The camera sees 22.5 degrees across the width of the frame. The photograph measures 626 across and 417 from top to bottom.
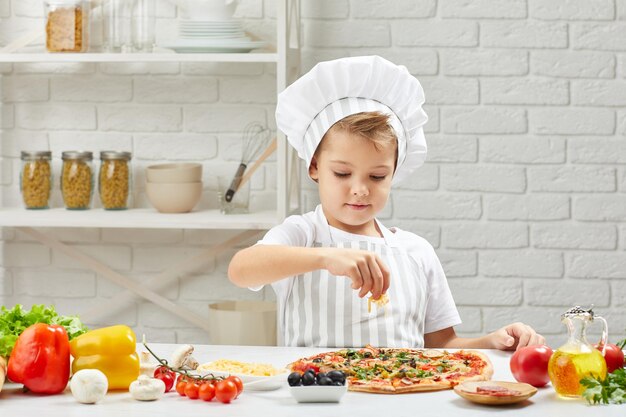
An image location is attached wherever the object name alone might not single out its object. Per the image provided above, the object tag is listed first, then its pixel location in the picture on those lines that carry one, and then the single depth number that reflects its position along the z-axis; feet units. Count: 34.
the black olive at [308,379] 6.77
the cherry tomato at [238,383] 6.82
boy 8.39
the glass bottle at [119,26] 11.29
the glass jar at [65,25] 11.11
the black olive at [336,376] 6.78
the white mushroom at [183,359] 7.33
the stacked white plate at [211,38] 10.85
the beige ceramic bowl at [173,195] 11.17
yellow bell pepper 7.05
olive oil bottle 6.80
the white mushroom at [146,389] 6.83
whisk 11.67
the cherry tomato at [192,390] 6.87
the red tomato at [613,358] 7.23
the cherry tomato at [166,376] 7.05
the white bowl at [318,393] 6.75
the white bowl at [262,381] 6.99
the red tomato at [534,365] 7.04
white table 6.64
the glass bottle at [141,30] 11.26
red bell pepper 6.91
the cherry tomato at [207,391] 6.81
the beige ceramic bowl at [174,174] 11.16
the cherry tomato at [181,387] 6.90
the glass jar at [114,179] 11.28
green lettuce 7.35
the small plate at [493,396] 6.69
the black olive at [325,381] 6.76
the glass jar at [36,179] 11.33
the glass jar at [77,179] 11.28
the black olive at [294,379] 6.78
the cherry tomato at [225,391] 6.76
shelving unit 10.74
